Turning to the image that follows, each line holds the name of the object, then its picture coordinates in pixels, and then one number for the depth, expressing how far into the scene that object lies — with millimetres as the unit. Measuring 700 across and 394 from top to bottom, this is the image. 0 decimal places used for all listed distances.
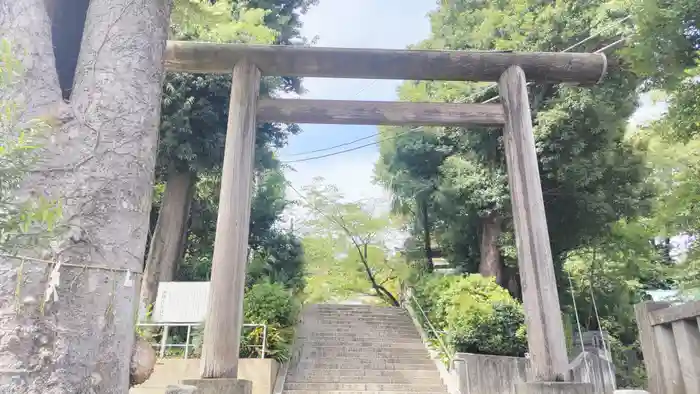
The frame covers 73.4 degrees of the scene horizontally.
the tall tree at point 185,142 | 9070
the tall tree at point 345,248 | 14727
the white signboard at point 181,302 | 7578
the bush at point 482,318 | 8172
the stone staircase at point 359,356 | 7816
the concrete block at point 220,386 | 3553
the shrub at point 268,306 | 8188
